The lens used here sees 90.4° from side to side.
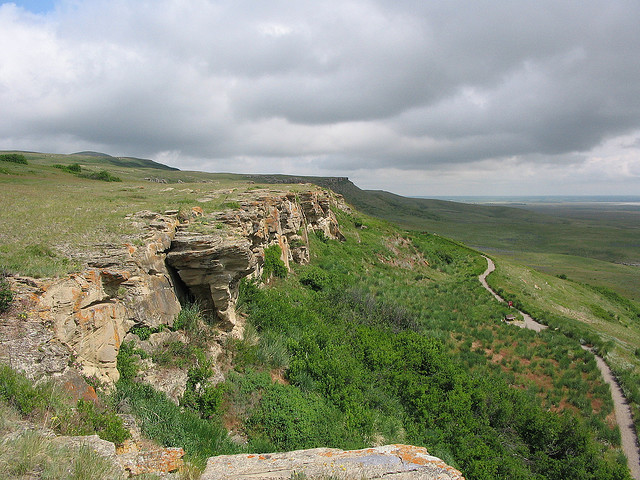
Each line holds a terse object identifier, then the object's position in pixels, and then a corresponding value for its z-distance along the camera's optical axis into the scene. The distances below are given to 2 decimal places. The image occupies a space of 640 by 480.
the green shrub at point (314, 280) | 18.41
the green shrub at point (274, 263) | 16.47
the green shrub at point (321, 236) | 27.30
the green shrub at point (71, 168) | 39.21
